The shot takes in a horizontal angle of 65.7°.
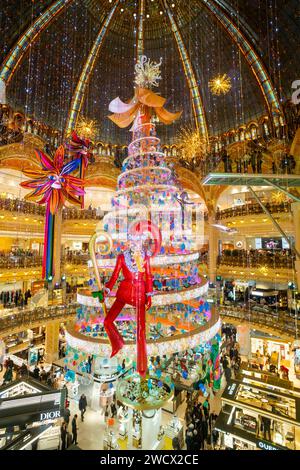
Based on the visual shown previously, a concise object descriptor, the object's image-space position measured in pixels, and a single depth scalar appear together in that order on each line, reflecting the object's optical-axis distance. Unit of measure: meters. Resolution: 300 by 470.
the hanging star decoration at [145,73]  7.80
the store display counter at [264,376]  7.96
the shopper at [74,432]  7.91
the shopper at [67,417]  8.42
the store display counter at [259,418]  5.84
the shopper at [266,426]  5.93
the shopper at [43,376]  11.92
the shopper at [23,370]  12.67
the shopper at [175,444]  7.29
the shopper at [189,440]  7.23
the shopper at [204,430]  8.01
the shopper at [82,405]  9.56
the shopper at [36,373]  12.00
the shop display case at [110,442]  7.47
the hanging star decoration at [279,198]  16.62
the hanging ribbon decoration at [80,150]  7.58
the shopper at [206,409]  8.99
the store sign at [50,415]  5.73
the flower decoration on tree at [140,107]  7.77
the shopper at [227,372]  11.94
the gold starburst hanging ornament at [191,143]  18.64
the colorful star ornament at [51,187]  6.66
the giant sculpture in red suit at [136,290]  4.99
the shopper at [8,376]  11.96
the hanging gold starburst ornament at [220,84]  16.00
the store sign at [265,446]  5.32
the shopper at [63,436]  7.56
